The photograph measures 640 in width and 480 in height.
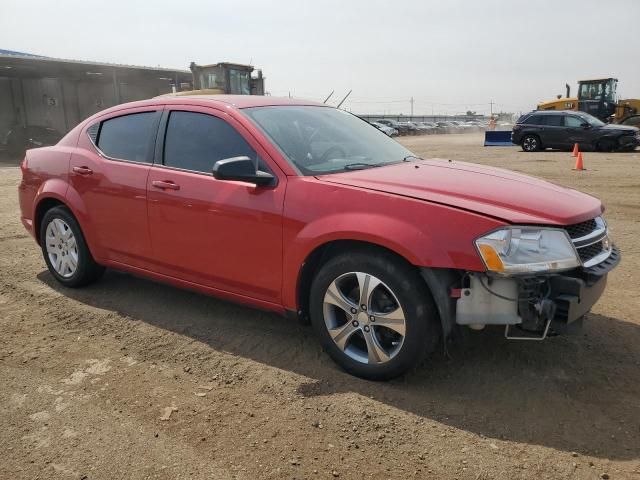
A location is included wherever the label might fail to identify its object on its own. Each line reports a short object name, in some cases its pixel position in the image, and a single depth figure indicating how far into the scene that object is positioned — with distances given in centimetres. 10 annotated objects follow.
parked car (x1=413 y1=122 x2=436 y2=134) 5592
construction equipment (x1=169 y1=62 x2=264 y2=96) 2127
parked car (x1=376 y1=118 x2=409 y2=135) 5142
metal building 2894
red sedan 274
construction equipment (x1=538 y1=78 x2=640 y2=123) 2573
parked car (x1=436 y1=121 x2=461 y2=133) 5841
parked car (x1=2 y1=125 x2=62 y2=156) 2380
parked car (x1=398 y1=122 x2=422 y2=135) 5262
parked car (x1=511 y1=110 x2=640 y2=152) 1984
